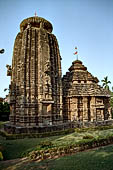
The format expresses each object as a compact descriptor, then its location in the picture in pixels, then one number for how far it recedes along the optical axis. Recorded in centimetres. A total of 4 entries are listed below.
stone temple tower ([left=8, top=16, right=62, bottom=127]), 1599
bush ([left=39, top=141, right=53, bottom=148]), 1005
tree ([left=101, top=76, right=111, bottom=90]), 4611
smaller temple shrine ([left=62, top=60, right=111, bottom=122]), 1959
